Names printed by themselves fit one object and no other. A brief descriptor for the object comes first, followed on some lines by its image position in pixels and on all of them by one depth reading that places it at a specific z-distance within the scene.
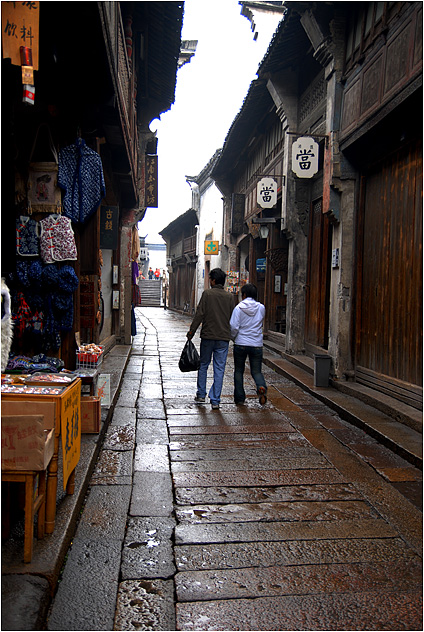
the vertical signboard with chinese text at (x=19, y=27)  2.84
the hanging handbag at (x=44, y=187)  4.89
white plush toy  2.92
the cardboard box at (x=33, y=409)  2.90
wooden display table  2.90
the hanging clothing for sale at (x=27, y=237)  4.74
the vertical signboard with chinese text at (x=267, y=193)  12.70
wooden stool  2.63
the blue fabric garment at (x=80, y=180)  5.21
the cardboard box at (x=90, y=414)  4.83
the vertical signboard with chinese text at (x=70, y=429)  3.04
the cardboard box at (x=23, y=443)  2.61
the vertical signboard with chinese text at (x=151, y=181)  15.57
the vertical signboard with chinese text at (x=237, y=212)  18.16
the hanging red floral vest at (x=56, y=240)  4.81
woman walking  7.00
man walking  6.93
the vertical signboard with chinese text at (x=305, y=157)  9.30
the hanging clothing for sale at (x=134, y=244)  13.44
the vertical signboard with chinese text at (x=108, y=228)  10.42
